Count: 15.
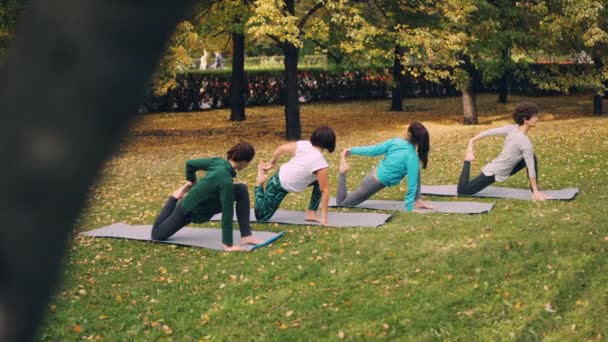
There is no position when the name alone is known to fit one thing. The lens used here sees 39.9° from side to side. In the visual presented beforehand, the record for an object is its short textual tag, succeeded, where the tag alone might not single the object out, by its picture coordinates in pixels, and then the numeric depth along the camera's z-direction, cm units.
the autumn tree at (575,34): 2261
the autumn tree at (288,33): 1766
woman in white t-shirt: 975
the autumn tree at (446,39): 1953
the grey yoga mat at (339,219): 971
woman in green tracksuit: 848
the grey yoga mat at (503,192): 1129
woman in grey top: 1118
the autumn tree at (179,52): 1986
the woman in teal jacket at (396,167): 1049
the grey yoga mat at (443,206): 1040
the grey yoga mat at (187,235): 887
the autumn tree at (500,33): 2311
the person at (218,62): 5524
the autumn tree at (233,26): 2134
